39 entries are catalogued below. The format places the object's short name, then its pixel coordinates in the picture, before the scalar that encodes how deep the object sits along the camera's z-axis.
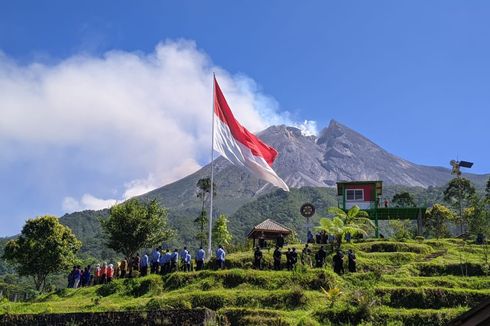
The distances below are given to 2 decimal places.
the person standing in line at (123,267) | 29.07
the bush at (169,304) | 21.17
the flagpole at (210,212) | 26.37
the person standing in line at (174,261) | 27.41
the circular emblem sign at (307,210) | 36.23
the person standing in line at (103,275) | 29.09
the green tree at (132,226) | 40.88
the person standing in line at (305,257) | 27.03
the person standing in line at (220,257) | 26.45
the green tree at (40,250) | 43.09
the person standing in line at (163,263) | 27.45
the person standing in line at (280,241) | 30.78
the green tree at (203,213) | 48.74
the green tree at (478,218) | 49.79
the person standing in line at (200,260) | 27.16
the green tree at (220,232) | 49.03
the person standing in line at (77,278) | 29.91
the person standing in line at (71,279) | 30.03
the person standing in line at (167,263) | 27.44
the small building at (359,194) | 43.09
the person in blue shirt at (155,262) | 27.94
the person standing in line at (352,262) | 25.72
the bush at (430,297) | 20.58
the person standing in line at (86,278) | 29.88
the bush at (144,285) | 25.05
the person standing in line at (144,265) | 28.06
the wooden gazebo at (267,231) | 36.16
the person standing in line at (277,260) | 25.94
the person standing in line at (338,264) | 25.28
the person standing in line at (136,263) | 29.30
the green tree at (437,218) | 57.07
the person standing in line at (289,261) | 25.55
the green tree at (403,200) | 62.44
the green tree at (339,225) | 29.97
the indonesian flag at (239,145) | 27.14
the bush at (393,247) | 31.69
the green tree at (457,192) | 63.06
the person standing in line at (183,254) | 27.32
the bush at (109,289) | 25.73
